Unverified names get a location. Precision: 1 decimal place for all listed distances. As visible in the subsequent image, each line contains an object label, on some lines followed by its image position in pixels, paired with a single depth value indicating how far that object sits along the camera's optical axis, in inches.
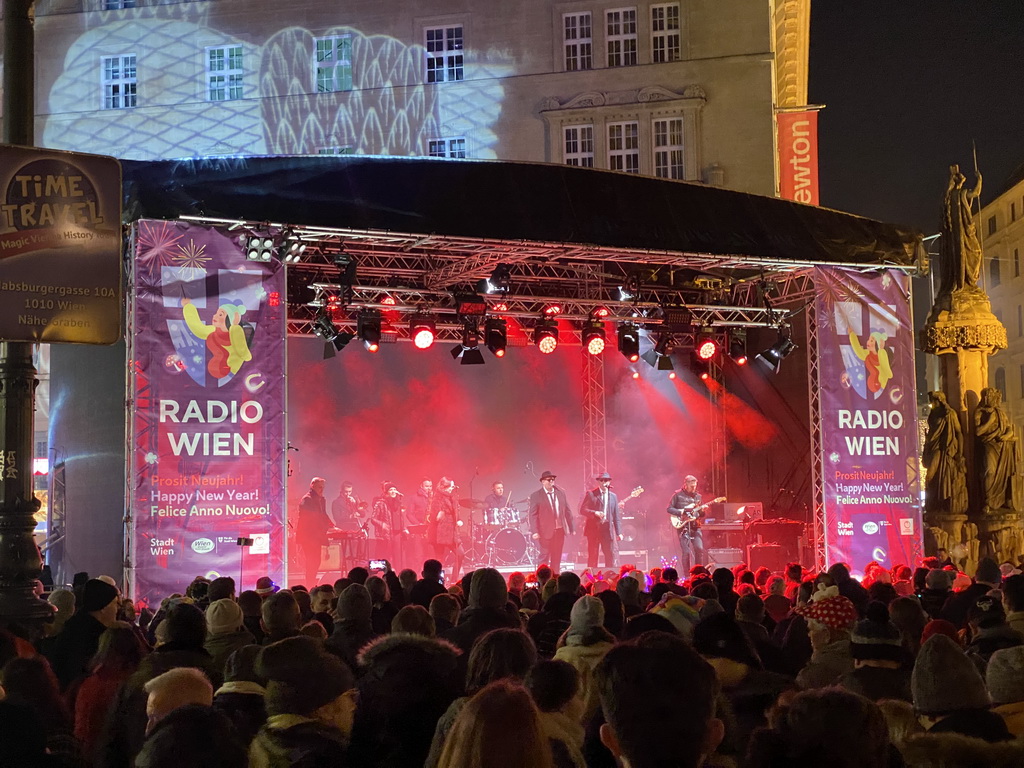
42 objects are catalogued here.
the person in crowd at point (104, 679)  215.9
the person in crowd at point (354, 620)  282.8
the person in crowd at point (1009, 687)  184.5
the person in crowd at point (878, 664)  224.4
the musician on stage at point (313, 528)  881.5
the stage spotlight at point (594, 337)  844.6
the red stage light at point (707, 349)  864.9
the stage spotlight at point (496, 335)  799.1
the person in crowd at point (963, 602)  357.4
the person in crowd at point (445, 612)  305.7
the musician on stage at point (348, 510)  1006.4
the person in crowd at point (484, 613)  276.8
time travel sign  278.4
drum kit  1002.7
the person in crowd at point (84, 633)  268.4
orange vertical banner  1310.3
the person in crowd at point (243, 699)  186.9
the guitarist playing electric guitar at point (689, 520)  904.9
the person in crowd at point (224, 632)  258.1
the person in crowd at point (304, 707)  158.6
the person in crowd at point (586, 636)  236.5
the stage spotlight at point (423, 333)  808.3
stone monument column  744.3
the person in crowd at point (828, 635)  246.5
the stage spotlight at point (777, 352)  833.5
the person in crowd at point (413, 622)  249.3
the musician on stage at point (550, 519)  964.6
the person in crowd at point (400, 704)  155.7
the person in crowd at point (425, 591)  377.4
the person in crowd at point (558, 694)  173.5
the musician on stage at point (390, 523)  949.8
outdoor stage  614.2
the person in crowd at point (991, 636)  262.7
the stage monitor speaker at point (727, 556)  913.5
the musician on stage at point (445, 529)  965.2
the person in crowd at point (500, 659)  187.5
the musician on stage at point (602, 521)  959.6
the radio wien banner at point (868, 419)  765.3
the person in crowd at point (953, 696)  163.6
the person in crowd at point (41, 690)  195.5
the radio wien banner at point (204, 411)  601.3
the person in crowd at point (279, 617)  273.7
